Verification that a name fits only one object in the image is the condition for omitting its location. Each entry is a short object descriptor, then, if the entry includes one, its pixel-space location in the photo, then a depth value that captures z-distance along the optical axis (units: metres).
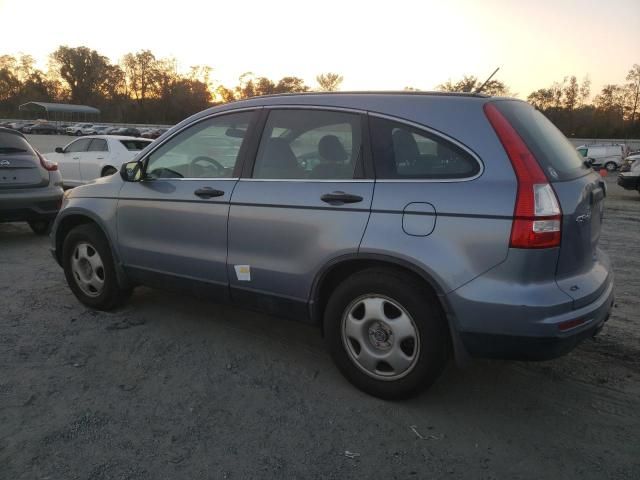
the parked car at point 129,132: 54.24
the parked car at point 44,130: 68.19
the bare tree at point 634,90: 68.31
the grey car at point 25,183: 7.00
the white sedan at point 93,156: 12.59
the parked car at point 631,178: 15.00
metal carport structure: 88.74
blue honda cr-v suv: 2.62
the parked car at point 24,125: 69.56
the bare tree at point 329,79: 77.96
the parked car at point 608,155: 31.11
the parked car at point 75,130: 63.84
